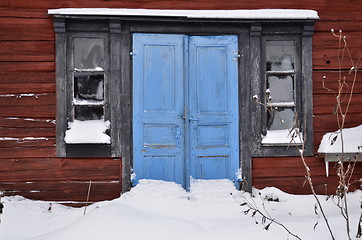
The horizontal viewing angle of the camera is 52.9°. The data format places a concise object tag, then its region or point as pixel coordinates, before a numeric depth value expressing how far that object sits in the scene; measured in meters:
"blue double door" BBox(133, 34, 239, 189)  5.04
